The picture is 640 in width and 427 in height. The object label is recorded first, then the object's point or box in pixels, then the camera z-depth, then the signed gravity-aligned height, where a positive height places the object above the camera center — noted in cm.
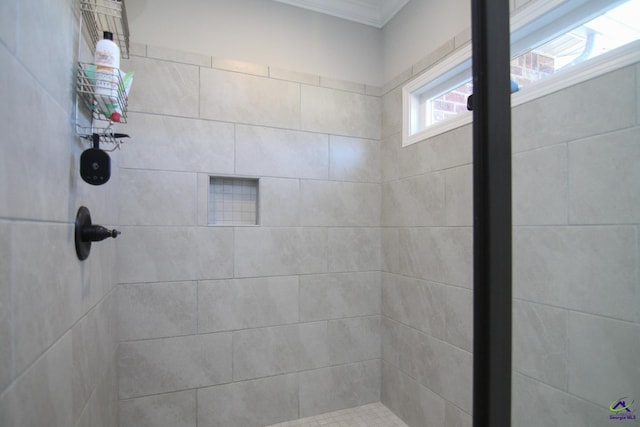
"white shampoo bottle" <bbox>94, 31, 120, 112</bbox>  80 +41
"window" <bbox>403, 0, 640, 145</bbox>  66 +51
